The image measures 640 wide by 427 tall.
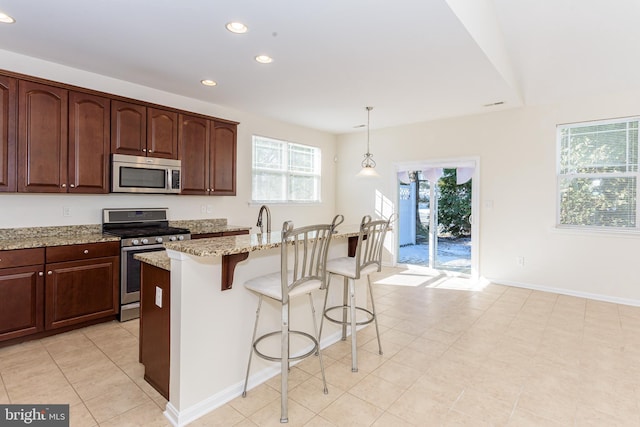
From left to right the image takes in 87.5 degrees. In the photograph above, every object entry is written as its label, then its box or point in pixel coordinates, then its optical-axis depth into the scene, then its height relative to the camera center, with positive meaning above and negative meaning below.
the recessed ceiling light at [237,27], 2.54 +1.41
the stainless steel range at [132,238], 3.36 -0.31
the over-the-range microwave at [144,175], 3.51 +0.38
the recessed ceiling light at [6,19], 2.46 +1.42
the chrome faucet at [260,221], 2.32 -0.08
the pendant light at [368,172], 4.52 +0.53
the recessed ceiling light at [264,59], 3.11 +1.43
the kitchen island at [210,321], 1.90 -0.69
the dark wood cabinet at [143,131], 3.51 +0.87
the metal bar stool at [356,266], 2.47 -0.43
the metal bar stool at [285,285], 1.87 -0.47
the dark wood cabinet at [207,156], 4.13 +0.70
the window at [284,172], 5.48 +0.68
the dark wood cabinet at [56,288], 2.76 -0.72
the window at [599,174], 4.19 +0.51
